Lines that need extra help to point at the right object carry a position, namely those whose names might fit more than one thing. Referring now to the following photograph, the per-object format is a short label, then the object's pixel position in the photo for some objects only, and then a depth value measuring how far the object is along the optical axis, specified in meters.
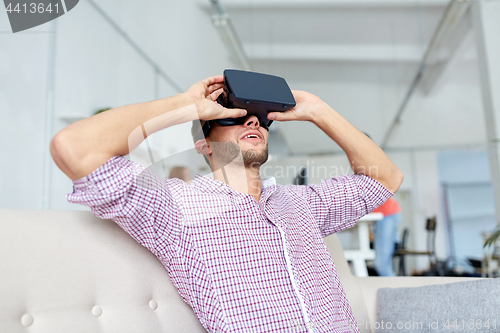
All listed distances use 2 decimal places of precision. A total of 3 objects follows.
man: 0.76
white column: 3.59
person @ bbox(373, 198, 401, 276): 3.52
